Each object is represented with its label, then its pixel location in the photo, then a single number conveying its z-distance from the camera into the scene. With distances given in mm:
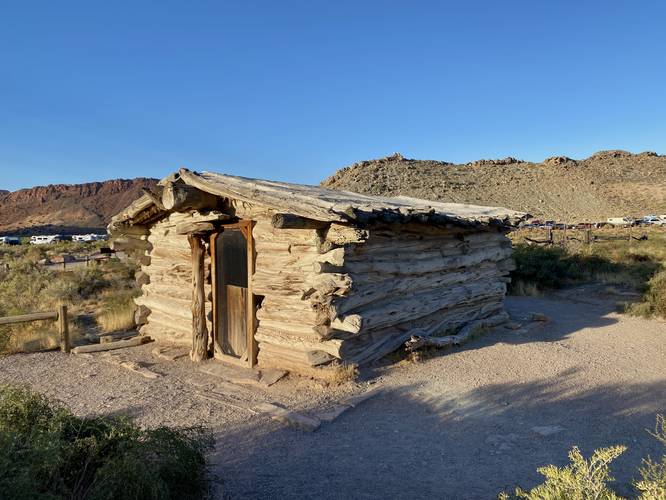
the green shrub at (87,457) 2699
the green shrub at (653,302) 10281
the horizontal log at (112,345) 8500
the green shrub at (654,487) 2281
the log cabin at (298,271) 6410
